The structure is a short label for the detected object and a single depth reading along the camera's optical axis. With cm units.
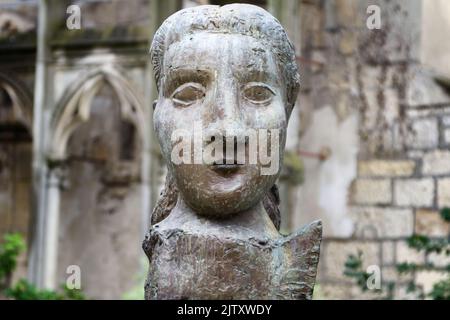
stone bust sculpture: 326
